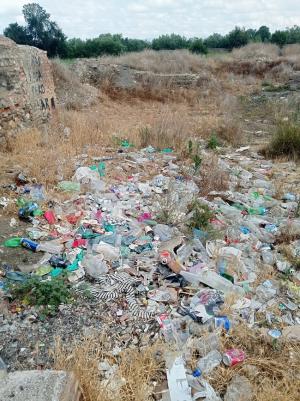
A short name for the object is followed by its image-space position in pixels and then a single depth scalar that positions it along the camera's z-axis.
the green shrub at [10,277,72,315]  2.38
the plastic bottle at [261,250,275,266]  3.07
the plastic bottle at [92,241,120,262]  2.89
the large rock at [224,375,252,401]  1.88
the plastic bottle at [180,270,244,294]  2.61
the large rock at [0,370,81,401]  1.64
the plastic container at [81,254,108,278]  2.71
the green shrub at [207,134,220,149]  6.42
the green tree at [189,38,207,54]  20.11
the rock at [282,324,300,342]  2.22
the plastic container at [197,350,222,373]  2.04
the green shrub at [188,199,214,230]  3.29
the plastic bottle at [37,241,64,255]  2.98
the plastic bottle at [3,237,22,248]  3.04
